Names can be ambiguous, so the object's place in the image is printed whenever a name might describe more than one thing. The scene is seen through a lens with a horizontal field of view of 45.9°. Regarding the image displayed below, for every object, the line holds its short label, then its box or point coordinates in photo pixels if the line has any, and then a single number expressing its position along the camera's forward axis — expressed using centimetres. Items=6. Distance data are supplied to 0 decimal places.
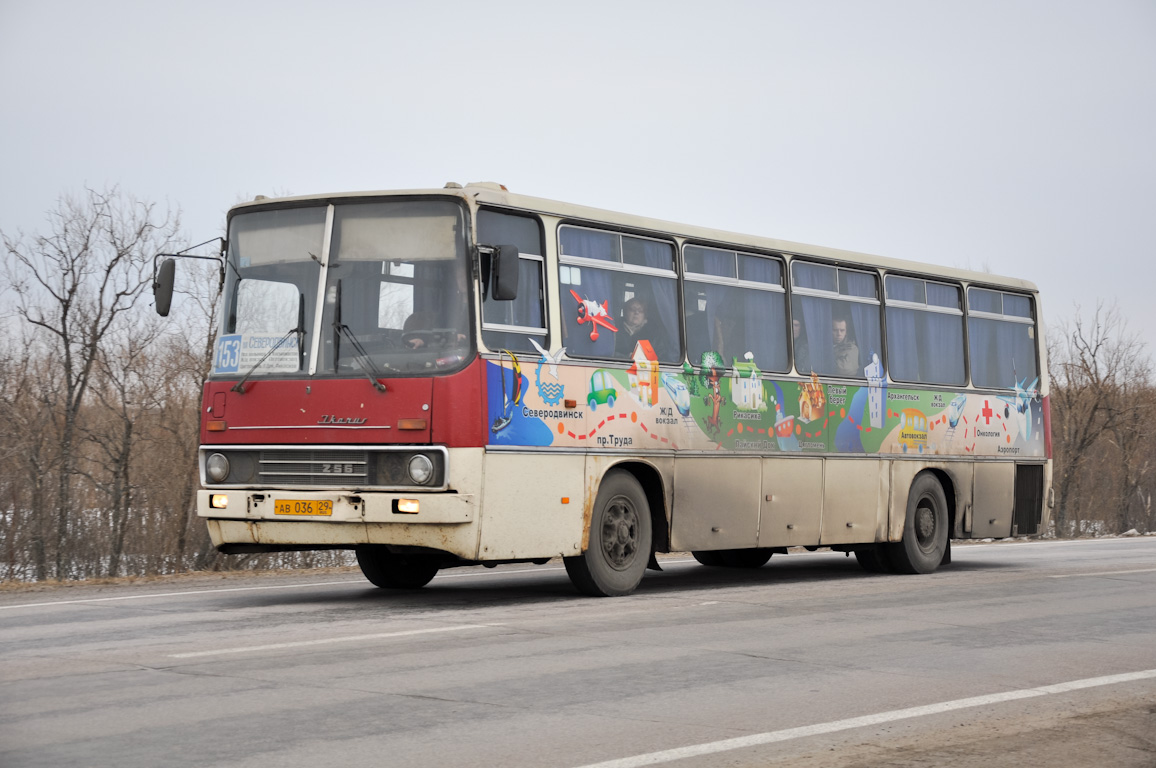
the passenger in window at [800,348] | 1483
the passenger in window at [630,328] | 1266
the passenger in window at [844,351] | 1542
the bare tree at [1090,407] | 4297
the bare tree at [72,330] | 2248
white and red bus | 1102
